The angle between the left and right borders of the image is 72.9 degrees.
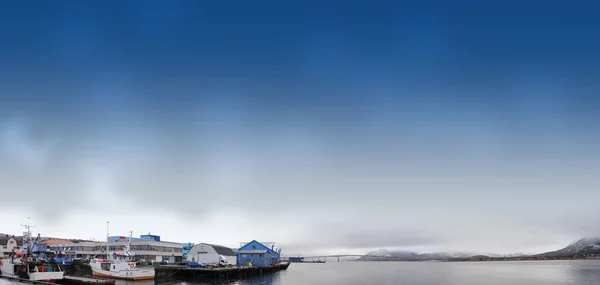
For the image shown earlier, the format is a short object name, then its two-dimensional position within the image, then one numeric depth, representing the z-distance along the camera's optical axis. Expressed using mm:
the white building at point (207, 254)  89250
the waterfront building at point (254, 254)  96375
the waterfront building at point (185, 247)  114262
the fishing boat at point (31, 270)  41500
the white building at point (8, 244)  113375
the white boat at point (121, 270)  57775
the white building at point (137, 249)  96688
